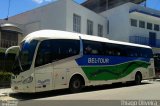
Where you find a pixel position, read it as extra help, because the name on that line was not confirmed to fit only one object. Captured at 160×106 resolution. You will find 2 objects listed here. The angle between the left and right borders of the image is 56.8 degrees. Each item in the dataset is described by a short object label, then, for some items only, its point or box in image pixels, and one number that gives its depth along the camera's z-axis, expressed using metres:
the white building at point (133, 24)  16.65
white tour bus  7.06
